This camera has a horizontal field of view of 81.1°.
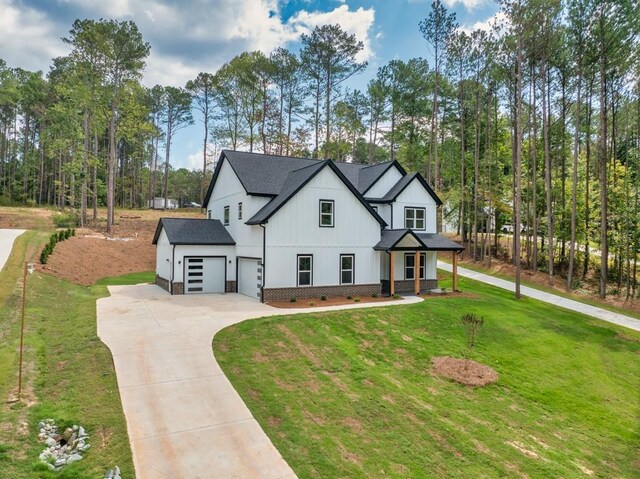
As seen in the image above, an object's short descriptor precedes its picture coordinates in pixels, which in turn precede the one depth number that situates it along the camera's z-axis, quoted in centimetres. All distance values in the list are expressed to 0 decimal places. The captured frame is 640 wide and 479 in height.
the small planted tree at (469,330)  1183
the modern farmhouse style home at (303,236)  1828
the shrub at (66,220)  3290
